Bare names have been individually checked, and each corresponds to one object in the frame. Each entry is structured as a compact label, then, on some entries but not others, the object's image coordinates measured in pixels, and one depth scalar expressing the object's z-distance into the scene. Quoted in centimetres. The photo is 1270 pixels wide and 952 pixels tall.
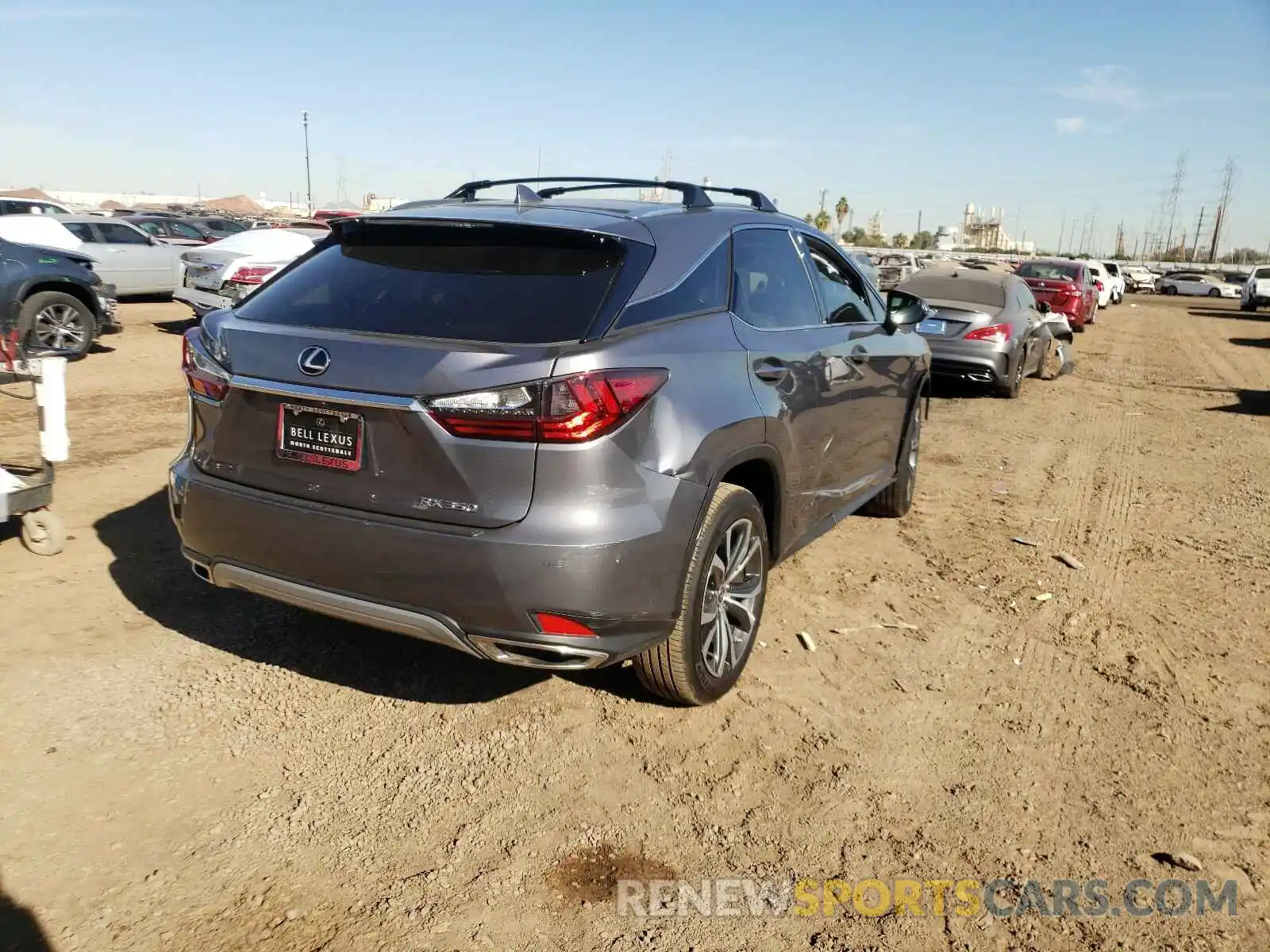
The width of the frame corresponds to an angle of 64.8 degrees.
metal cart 477
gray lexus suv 295
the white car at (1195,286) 5397
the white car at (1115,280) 3828
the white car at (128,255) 1656
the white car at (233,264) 1273
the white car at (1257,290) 3553
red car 2245
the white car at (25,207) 2353
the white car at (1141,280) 5709
